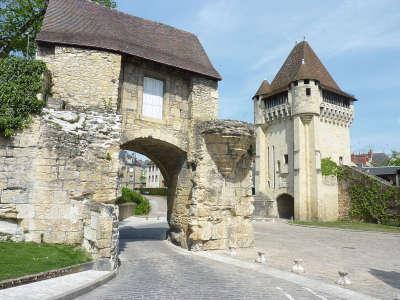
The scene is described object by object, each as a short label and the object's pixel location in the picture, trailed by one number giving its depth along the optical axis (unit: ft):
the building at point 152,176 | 296.81
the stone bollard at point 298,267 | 31.53
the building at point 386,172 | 122.72
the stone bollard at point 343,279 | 27.20
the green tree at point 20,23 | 70.49
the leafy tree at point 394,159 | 155.46
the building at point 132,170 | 252.01
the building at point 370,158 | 212.02
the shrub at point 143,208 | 121.60
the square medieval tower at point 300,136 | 110.63
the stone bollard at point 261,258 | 35.86
